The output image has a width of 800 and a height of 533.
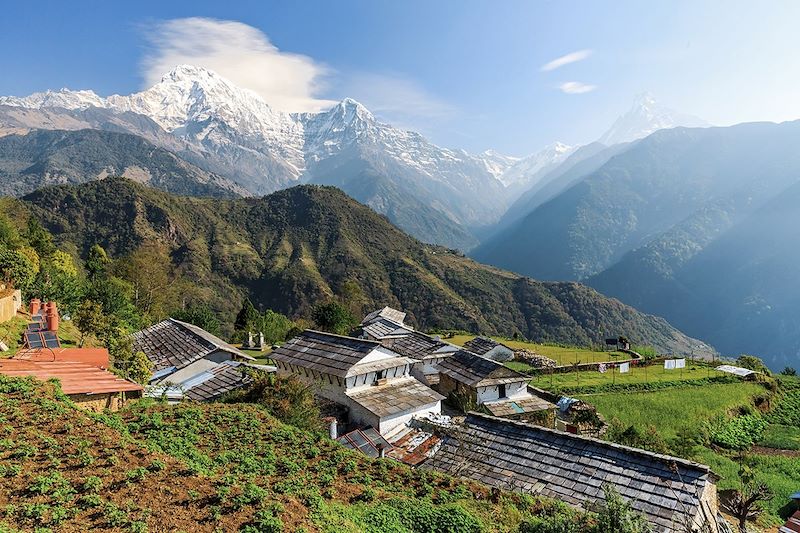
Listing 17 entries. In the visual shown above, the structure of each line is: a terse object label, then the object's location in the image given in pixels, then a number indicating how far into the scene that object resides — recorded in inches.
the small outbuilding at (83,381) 550.6
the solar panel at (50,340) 827.9
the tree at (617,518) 325.9
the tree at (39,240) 2140.7
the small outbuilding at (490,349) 1860.2
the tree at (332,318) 2172.7
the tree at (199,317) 2203.5
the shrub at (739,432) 1366.5
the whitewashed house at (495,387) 1181.1
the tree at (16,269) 1270.9
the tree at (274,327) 2361.0
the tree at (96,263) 2571.9
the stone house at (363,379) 918.4
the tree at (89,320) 1121.4
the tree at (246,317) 2477.6
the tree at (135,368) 925.8
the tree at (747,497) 697.0
